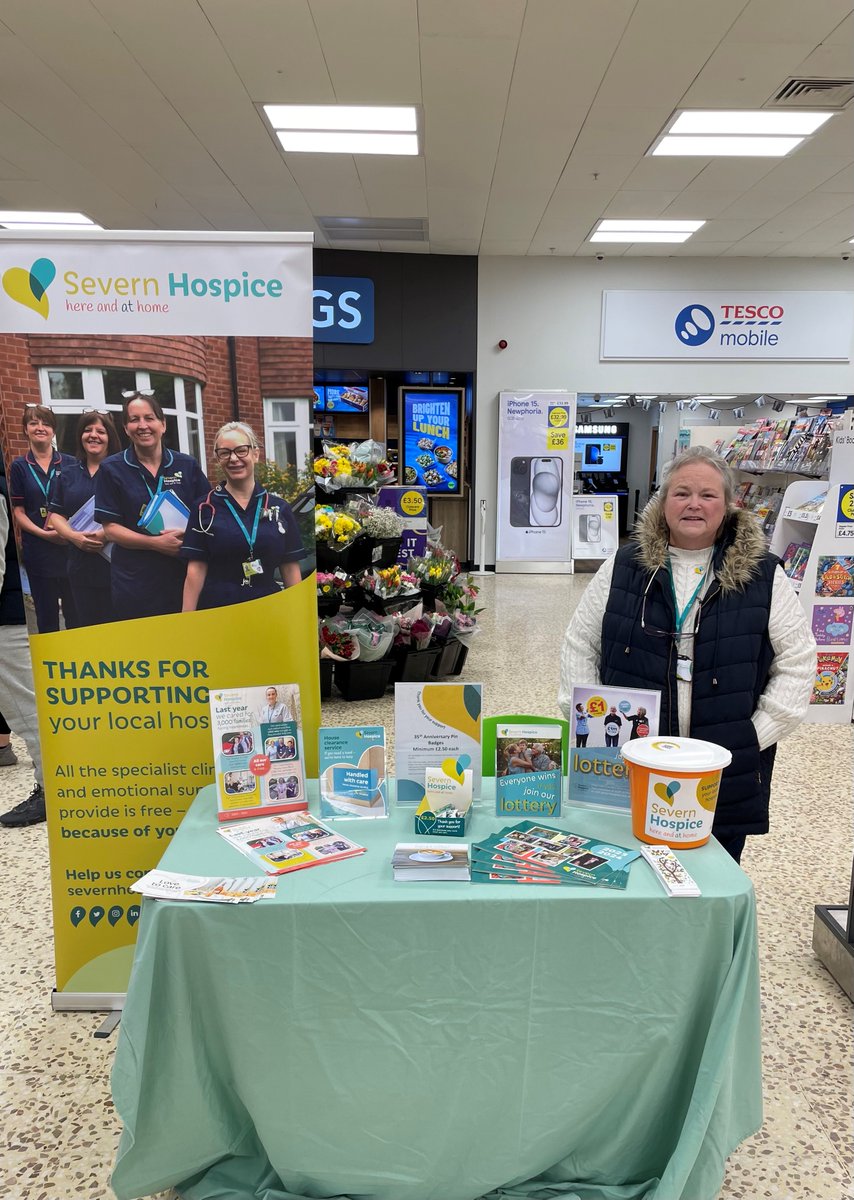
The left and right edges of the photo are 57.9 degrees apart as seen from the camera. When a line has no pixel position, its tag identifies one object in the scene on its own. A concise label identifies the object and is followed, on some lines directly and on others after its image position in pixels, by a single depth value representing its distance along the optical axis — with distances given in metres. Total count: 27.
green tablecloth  1.45
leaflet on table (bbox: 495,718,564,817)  1.74
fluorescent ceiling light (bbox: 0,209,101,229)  8.27
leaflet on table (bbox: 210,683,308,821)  1.79
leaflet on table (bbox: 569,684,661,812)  1.74
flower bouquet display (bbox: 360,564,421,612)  4.99
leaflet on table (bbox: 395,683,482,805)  1.74
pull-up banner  1.96
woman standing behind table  2.03
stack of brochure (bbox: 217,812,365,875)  1.59
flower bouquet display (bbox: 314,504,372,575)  4.89
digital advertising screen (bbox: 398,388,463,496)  10.27
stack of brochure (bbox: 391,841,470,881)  1.53
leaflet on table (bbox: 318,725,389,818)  1.79
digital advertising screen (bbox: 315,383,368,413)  10.49
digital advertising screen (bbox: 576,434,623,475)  17.64
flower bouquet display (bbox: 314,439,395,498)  5.31
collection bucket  1.56
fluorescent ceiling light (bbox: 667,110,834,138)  5.68
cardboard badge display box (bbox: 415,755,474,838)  1.69
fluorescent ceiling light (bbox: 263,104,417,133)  5.64
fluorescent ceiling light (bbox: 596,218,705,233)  8.27
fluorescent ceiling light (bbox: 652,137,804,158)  6.10
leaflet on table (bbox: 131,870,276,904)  1.46
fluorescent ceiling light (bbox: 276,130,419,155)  6.10
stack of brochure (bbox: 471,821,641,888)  1.50
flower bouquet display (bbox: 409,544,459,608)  5.51
